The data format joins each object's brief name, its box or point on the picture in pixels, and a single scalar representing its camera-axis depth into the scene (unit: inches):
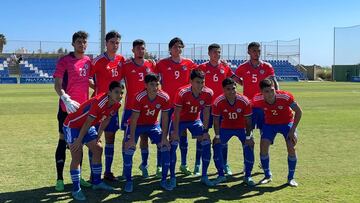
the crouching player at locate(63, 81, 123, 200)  239.1
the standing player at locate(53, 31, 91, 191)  262.5
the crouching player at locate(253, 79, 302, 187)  269.3
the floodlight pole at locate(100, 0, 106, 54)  719.9
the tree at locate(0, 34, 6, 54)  2597.0
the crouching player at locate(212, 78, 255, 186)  275.7
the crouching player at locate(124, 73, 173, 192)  258.8
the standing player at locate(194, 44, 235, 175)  316.8
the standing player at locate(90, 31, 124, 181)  281.1
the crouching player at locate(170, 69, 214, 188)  271.4
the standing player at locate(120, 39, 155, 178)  291.3
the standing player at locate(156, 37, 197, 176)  307.7
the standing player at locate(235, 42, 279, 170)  316.5
